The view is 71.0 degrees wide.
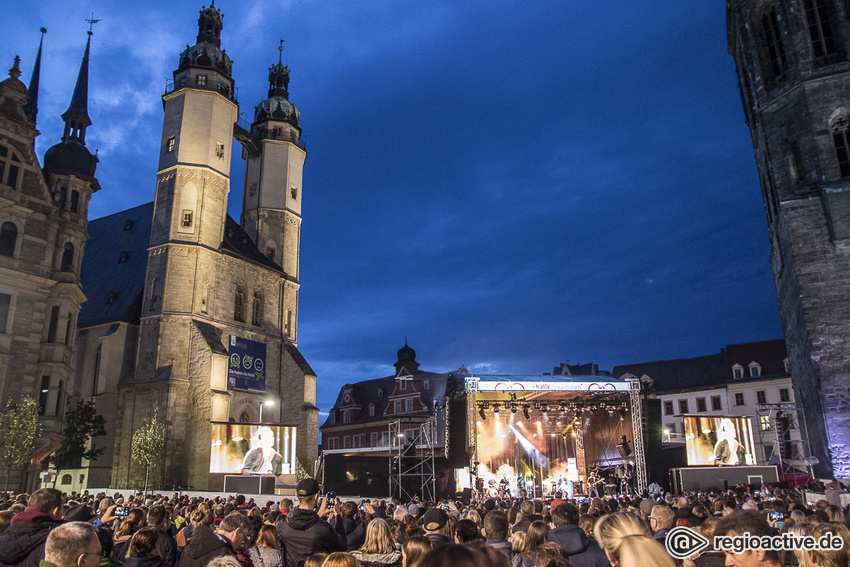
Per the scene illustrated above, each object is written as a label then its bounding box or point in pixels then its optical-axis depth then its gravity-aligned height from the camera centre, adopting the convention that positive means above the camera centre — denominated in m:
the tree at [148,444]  28.20 +0.88
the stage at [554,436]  25.14 +0.99
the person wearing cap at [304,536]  4.87 -0.60
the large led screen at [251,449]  27.27 +0.57
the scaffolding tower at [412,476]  25.14 -0.72
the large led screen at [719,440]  27.78 +0.66
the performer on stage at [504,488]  25.94 -1.30
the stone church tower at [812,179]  23.72 +11.66
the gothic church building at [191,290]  30.39 +9.72
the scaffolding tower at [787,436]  27.75 +1.11
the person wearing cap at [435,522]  5.07 -0.52
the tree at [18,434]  22.98 +1.17
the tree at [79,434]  28.64 +1.47
